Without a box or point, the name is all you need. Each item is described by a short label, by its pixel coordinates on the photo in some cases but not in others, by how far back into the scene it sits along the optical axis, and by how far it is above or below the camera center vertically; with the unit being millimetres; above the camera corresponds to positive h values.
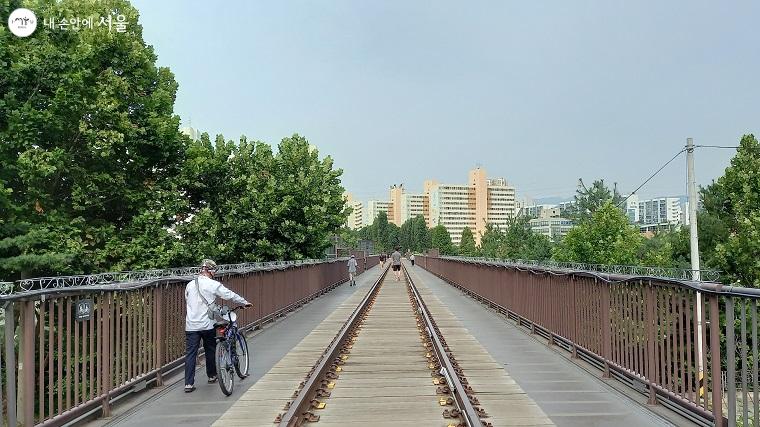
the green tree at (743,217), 27891 +851
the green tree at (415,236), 175250 +899
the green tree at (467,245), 97562 -1282
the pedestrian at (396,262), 41950 -1622
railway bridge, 5480 -1717
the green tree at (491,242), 70500 -511
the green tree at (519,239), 59972 -175
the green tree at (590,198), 50847 +3264
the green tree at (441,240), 135750 -364
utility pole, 20672 +1244
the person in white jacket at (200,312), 7757 -917
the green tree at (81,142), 19969 +3807
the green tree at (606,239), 34844 -159
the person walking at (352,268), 33984 -1642
